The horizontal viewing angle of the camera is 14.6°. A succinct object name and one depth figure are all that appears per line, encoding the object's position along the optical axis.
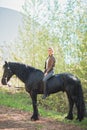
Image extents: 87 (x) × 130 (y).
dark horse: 11.07
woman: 10.82
